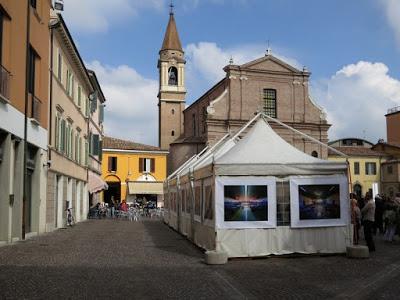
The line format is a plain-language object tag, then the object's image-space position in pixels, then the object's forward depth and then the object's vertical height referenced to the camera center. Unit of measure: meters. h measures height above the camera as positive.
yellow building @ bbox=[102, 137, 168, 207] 50.12 +2.47
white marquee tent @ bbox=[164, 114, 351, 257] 11.77 -0.18
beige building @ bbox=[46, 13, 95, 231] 20.20 +3.15
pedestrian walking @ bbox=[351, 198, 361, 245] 13.72 -0.66
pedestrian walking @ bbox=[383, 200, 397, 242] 16.09 -0.88
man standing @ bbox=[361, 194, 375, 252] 13.35 -0.70
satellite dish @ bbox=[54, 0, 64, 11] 21.77 +8.11
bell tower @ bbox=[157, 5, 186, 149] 67.44 +13.63
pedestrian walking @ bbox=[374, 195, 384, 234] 18.66 -0.71
